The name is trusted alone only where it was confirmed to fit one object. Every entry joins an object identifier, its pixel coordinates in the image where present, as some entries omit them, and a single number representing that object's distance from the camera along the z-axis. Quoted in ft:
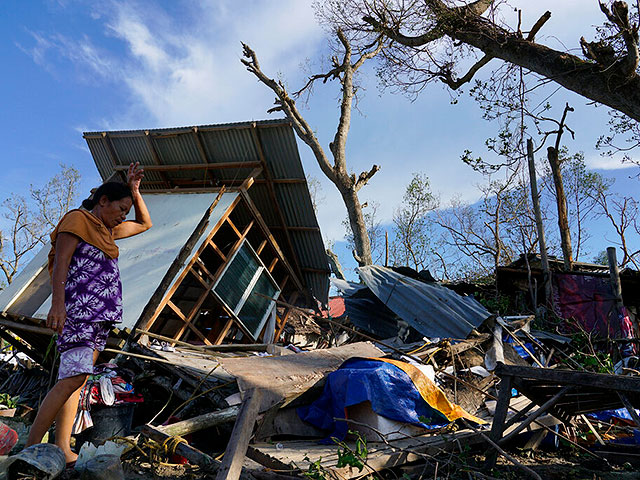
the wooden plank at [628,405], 9.37
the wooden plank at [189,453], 8.78
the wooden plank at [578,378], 9.30
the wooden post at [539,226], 31.27
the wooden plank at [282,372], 12.10
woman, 8.78
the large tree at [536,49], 18.19
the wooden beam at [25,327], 19.49
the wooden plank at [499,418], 10.69
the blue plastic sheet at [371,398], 11.69
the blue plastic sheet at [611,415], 16.74
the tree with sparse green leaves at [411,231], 73.67
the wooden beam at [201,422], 10.25
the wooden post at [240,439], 7.71
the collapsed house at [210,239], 20.72
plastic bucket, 11.93
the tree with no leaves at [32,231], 75.25
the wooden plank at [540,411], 10.16
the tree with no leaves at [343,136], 45.47
